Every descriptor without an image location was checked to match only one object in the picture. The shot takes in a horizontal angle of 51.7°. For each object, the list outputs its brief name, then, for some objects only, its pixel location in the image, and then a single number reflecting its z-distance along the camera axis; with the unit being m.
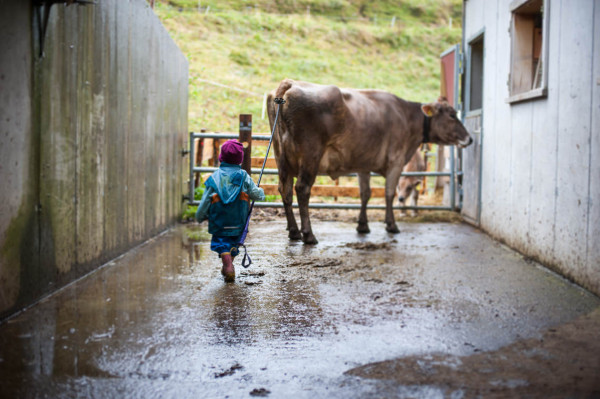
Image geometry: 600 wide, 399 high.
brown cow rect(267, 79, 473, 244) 7.77
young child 5.54
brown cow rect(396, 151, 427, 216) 11.46
